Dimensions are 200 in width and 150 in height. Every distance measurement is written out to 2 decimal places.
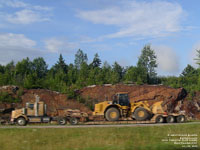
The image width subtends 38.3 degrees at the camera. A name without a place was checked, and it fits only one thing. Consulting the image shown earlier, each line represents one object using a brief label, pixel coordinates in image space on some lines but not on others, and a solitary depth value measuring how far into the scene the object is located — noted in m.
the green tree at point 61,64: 86.68
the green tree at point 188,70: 86.89
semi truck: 25.81
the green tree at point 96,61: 82.81
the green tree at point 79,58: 87.31
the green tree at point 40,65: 86.49
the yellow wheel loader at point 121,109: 26.61
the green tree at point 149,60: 61.78
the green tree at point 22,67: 61.20
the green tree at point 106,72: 51.17
